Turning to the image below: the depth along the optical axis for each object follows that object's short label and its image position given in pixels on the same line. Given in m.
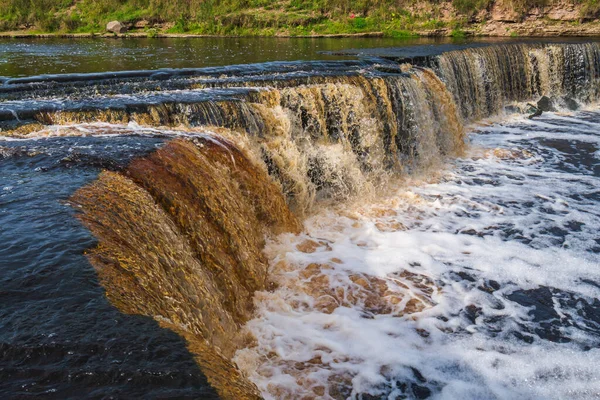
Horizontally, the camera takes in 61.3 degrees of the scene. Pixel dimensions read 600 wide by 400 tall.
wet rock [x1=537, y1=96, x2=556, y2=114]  13.82
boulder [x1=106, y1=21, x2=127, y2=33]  27.97
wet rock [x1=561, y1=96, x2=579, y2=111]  14.06
